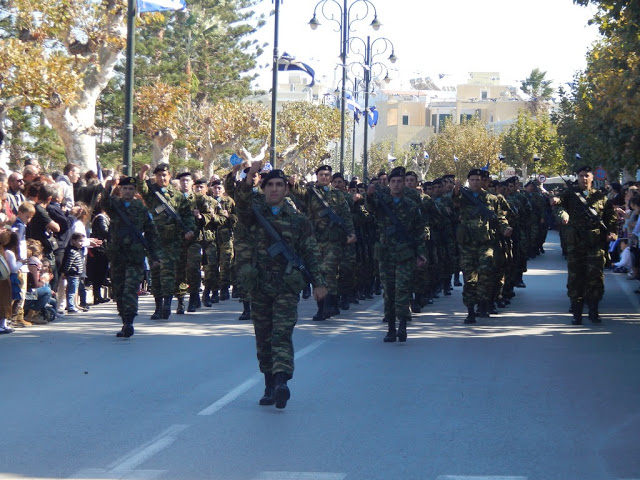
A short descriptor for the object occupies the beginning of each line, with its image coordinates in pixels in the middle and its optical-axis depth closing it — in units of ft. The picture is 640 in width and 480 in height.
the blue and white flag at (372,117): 183.92
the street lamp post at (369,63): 131.34
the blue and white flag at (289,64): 94.53
